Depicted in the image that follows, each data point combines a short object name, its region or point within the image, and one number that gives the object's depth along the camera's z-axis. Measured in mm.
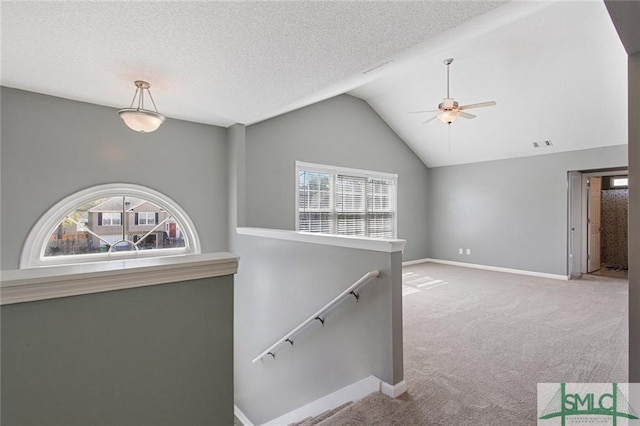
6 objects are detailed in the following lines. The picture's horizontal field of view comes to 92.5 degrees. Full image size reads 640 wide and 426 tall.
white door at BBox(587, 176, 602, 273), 6448
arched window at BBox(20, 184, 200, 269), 3430
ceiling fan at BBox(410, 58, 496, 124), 4289
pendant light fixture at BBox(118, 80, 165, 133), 2836
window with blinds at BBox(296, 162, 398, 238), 5586
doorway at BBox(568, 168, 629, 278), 6004
